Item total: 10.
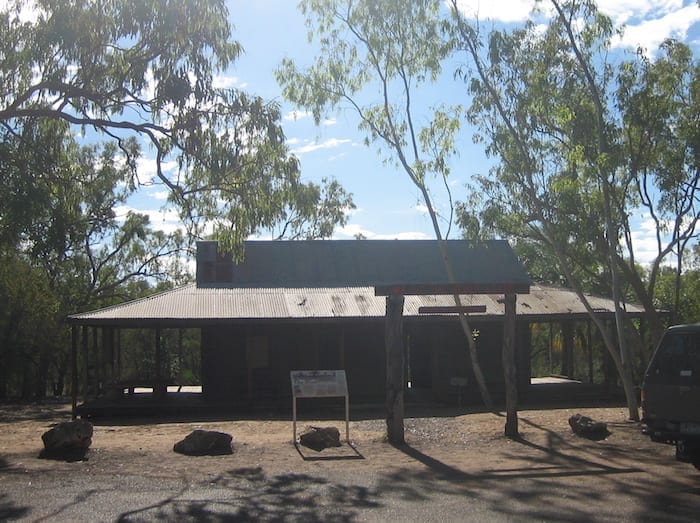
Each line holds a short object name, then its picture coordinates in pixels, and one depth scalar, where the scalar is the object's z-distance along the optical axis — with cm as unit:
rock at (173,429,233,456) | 1136
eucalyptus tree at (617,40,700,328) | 1570
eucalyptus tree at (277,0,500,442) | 1719
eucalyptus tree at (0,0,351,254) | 1249
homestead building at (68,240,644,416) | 1911
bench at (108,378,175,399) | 1917
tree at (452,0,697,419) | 1489
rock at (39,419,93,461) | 1076
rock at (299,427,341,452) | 1201
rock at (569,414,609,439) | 1269
